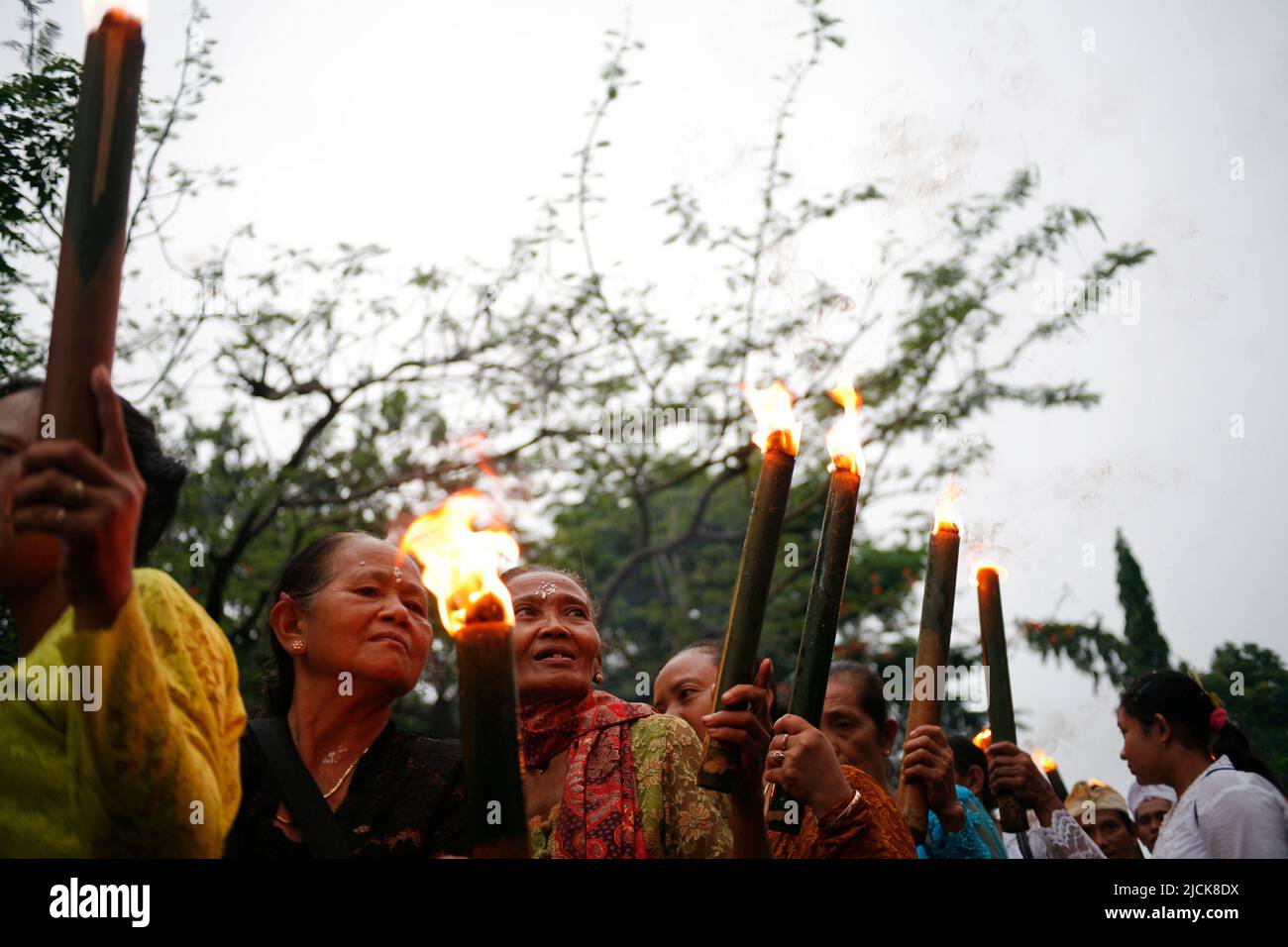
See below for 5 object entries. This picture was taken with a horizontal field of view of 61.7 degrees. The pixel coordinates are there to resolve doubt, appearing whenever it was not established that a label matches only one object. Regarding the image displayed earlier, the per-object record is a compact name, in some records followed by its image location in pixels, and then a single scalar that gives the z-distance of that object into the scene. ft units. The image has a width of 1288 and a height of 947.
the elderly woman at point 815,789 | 7.08
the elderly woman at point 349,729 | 9.04
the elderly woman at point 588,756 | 9.57
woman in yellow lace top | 5.16
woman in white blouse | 11.20
